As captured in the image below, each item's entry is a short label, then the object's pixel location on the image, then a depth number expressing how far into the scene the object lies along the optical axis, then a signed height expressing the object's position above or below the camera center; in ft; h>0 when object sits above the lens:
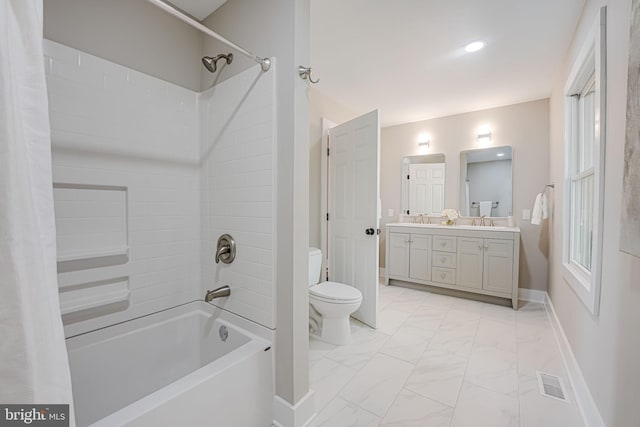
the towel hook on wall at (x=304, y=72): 4.36 +2.34
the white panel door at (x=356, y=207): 7.90 +0.10
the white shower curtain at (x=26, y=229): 1.90 -0.15
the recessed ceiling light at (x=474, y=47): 6.74 +4.33
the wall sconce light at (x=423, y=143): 12.55 +3.28
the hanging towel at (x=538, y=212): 9.08 -0.06
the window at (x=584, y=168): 4.16 +0.94
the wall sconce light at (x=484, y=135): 11.12 +3.24
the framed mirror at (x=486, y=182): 10.81 +1.23
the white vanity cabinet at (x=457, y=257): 9.46 -1.89
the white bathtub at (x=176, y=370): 3.29 -2.57
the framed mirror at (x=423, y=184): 12.30 +1.27
